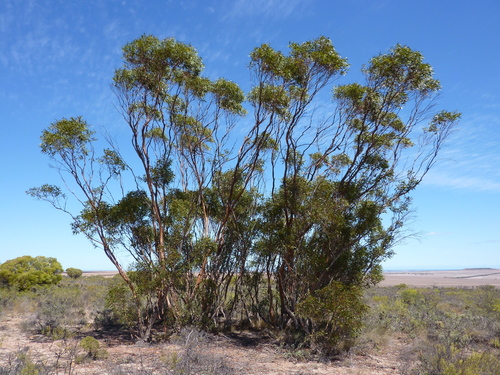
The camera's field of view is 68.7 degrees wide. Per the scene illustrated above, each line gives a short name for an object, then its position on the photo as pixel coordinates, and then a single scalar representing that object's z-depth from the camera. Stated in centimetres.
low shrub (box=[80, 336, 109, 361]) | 888
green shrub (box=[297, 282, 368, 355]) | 934
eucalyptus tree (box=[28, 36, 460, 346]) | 1091
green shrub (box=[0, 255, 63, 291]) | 2159
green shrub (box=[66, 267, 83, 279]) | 4216
